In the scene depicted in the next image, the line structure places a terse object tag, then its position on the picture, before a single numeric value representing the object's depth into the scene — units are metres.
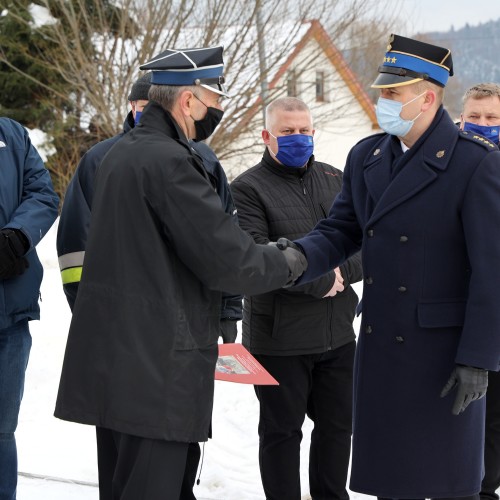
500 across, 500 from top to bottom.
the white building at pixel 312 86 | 15.40
